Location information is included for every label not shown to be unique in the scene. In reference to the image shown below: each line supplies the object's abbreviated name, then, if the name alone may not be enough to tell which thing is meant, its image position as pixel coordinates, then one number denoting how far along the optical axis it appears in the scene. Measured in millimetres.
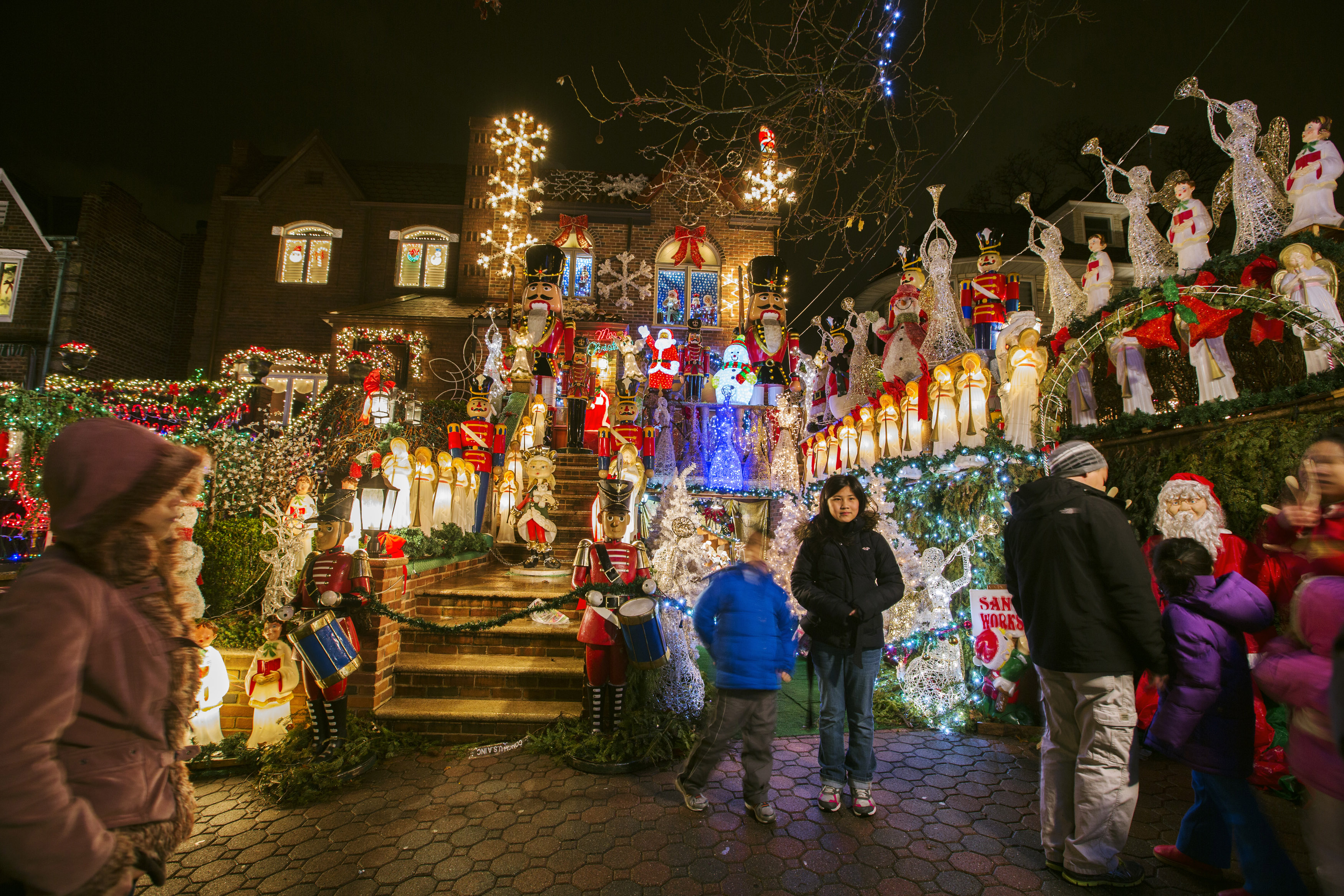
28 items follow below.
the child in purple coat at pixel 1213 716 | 2357
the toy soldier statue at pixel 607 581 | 4176
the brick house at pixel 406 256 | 14797
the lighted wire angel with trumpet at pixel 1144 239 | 6000
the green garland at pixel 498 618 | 4328
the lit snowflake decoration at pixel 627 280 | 15164
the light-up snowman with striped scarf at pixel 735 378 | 13383
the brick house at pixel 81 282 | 14508
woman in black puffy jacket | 3309
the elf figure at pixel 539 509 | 7262
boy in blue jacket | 3262
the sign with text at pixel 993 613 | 4555
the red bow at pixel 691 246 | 14758
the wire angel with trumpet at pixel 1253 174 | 4922
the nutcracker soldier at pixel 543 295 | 9367
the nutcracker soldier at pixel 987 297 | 7387
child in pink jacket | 1743
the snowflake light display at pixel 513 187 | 14797
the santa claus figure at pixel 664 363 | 12914
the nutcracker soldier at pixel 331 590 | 4008
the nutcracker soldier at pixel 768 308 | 9844
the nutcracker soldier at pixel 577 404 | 11633
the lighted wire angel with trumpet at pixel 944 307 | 7461
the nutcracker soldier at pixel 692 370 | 13328
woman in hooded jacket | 1144
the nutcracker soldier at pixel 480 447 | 9930
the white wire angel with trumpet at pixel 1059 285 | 7027
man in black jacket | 2531
